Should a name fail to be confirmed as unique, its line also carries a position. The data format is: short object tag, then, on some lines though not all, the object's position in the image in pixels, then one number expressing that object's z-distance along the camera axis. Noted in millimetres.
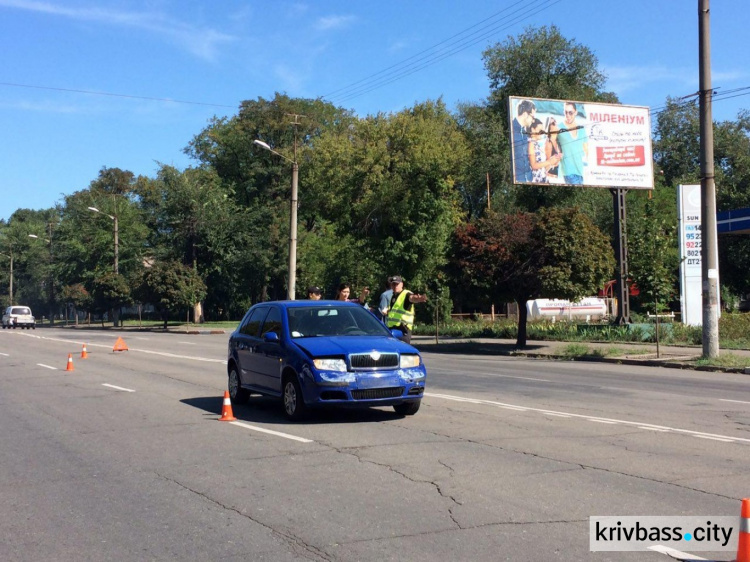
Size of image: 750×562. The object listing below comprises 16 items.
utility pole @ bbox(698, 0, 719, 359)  20078
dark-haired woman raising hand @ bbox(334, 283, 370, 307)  14914
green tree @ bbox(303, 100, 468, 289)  44969
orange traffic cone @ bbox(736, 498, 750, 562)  4270
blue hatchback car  9836
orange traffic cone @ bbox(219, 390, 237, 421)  10773
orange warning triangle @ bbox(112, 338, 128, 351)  28211
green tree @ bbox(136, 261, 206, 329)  52219
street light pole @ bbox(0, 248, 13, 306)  87325
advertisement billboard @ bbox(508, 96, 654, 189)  30078
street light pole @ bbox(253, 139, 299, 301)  30047
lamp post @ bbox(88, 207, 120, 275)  60906
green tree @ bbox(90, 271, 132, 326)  60188
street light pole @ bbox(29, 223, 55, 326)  79050
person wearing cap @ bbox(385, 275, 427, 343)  13359
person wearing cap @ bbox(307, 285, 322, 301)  15258
